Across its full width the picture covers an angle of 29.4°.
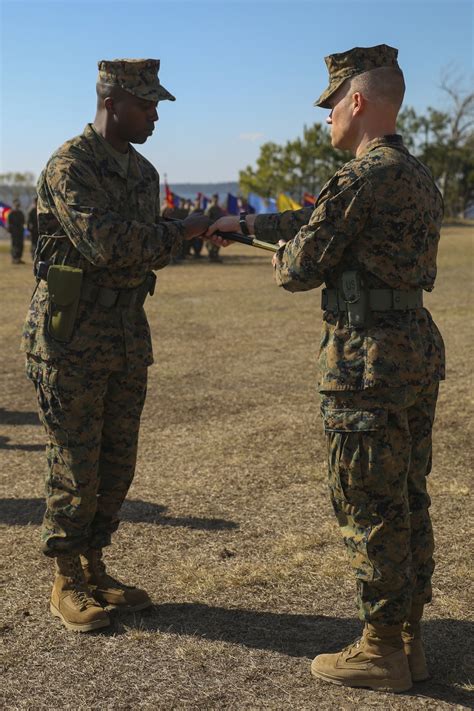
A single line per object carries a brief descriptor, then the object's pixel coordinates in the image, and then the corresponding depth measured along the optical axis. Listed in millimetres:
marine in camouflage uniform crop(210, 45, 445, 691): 3135
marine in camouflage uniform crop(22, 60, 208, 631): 3623
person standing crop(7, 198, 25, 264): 26984
